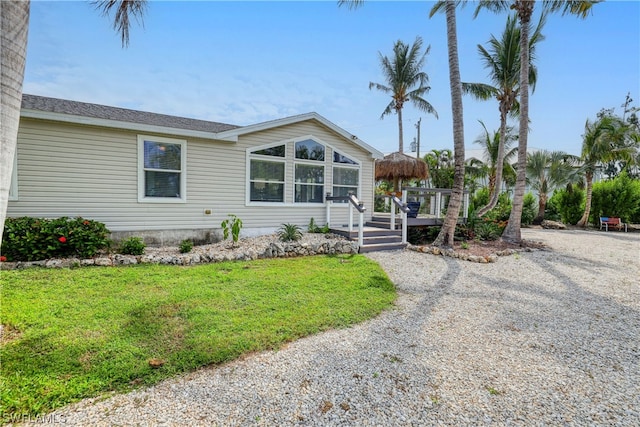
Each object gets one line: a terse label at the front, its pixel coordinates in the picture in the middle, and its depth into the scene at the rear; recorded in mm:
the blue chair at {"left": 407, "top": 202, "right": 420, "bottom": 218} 10734
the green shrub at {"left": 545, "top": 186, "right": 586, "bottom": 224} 17547
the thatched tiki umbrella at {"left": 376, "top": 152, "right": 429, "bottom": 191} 12664
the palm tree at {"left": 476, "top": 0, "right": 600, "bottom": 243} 9609
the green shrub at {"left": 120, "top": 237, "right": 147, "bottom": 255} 6681
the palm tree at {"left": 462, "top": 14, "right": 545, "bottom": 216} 12628
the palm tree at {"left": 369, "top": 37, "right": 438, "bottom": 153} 18172
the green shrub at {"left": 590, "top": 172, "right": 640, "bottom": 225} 15648
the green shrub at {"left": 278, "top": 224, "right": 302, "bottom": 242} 8211
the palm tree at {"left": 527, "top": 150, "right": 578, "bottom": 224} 16844
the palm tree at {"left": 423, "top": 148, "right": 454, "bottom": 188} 21203
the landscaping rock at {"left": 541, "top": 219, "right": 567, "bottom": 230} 16386
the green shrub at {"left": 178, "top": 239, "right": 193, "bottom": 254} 7156
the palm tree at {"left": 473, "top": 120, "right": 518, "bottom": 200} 17903
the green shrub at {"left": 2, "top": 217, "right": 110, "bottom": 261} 5559
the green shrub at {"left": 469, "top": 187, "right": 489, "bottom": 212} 17984
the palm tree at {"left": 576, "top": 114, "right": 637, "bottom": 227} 14938
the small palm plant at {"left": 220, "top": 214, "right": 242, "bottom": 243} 7648
